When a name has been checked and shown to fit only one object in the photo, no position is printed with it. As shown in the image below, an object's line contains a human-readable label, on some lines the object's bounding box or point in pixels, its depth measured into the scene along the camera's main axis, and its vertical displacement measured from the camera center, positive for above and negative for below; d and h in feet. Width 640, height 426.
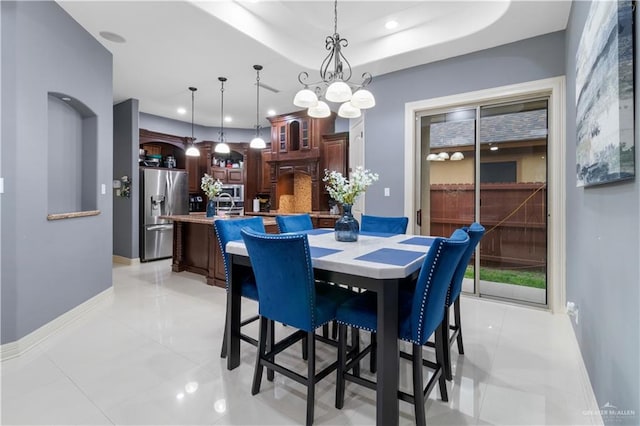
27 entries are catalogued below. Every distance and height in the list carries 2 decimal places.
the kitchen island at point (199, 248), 13.67 -1.72
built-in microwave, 23.22 +1.60
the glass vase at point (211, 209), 15.34 +0.17
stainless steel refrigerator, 17.84 +0.33
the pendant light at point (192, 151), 16.32 +3.35
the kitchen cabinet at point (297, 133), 18.98 +4.99
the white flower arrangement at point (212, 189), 15.06 +1.13
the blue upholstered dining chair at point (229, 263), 7.03 -1.09
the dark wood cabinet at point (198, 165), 22.40 +3.38
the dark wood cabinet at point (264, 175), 22.69 +2.72
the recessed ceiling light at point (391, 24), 11.32 +6.89
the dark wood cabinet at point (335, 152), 18.26 +3.61
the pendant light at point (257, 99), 13.16 +6.07
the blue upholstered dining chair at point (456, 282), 6.41 -1.50
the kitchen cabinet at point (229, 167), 22.81 +3.38
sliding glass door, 11.38 +1.07
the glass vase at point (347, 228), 7.52 -0.37
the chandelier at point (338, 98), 7.30 +2.90
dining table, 4.80 -1.10
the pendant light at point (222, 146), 15.11 +3.53
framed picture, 3.88 +1.76
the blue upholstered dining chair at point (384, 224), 9.78 -0.38
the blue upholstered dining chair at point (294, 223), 9.41 -0.33
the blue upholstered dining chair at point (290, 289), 5.02 -1.31
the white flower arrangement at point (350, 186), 7.20 +0.62
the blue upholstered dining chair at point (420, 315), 4.78 -1.73
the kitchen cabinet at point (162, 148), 19.90 +4.53
